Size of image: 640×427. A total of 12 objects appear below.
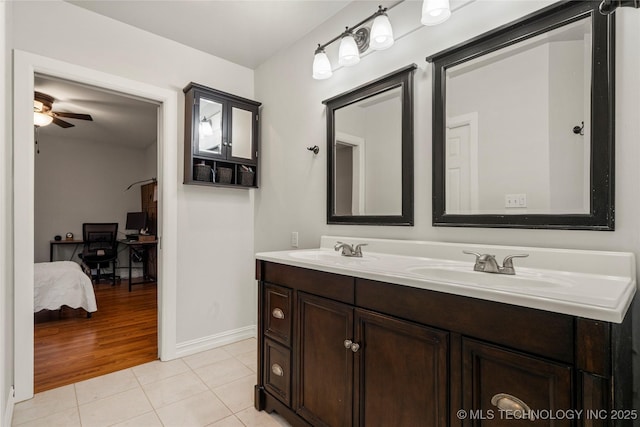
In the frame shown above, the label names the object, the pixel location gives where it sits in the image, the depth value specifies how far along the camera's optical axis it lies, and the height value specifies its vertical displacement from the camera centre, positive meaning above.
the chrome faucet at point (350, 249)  1.82 -0.22
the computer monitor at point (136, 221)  5.89 -0.17
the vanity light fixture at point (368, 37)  1.53 +1.00
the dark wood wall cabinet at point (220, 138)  2.53 +0.62
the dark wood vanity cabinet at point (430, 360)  0.77 -0.47
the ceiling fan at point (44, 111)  3.45 +1.15
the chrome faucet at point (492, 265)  1.22 -0.21
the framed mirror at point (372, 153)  1.80 +0.38
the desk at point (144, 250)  5.45 -0.71
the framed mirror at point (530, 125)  1.18 +0.38
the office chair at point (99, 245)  5.31 -0.60
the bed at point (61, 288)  3.37 -0.84
